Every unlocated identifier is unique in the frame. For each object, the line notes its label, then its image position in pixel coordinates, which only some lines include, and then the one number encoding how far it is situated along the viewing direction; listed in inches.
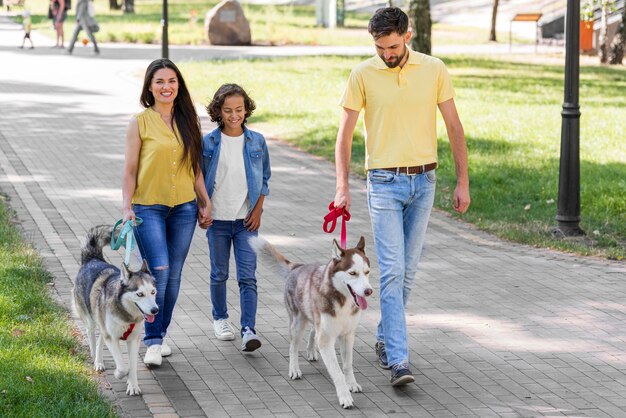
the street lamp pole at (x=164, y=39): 906.4
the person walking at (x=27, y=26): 1247.3
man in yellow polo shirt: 262.1
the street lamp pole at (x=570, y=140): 427.5
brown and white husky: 248.7
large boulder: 1358.3
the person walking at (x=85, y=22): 1230.3
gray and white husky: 252.1
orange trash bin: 1352.1
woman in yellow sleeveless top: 273.0
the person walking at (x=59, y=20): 1305.4
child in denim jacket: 285.1
